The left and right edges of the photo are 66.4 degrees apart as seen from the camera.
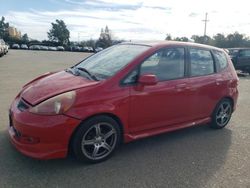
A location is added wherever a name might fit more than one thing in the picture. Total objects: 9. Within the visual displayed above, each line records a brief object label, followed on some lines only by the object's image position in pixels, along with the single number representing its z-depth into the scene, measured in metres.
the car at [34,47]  45.06
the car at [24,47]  44.49
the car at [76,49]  46.98
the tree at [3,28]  55.08
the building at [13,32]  57.20
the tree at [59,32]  64.83
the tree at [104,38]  54.72
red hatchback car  2.33
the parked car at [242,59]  11.76
